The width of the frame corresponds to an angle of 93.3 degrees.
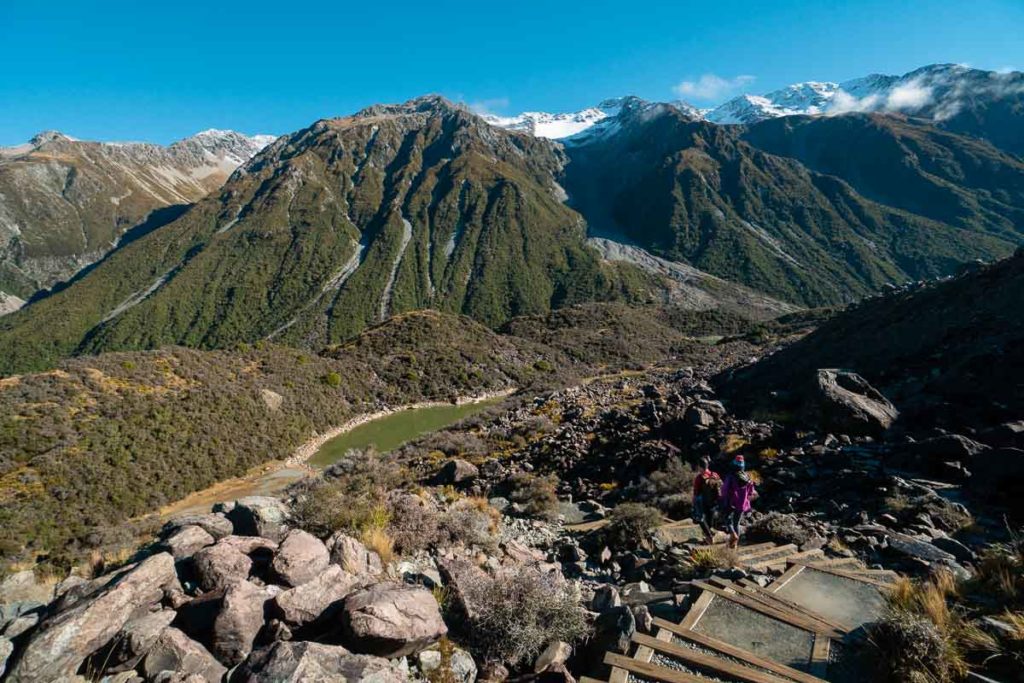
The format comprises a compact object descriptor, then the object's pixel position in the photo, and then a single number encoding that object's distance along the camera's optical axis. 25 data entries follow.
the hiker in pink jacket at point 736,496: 9.96
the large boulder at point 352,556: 7.36
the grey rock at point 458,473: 19.25
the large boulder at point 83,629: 5.03
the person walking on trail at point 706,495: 11.02
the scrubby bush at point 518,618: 6.30
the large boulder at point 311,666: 4.60
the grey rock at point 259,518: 8.45
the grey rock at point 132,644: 5.22
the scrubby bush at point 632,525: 11.15
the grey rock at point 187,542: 7.18
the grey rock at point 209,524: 8.20
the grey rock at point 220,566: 6.43
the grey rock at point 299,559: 6.52
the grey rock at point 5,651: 5.19
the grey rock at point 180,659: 5.14
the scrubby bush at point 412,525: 9.29
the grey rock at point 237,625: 5.44
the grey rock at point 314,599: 5.73
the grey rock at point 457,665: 5.80
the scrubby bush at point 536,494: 14.55
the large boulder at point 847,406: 15.07
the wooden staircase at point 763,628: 5.49
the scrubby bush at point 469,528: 10.12
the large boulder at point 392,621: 5.42
